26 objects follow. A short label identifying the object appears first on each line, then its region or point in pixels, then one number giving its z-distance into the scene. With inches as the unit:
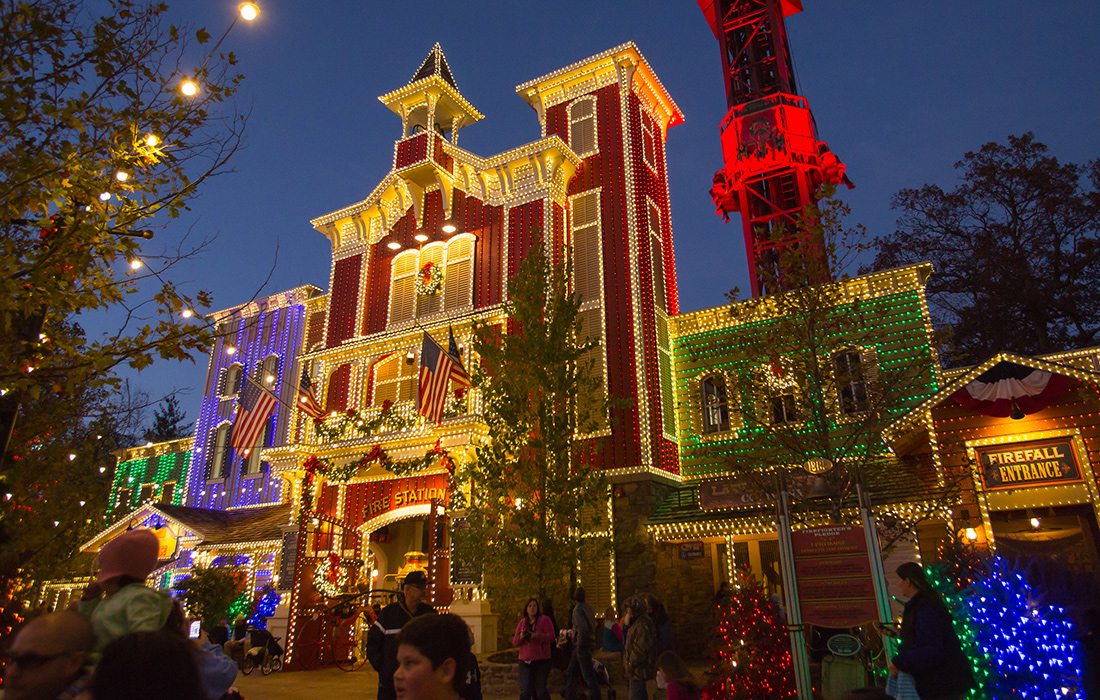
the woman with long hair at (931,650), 183.8
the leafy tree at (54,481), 455.8
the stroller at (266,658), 649.0
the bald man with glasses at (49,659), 99.4
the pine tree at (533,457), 511.5
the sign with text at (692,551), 676.1
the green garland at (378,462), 668.7
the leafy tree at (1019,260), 940.6
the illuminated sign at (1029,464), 537.3
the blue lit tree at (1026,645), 244.2
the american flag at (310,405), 716.0
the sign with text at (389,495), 707.4
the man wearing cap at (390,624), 217.5
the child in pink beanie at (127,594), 121.0
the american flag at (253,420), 637.9
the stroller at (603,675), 444.7
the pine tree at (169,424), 2027.6
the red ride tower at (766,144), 1043.9
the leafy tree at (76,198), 230.5
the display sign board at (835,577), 274.8
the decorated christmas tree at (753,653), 320.2
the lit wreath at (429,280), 818.8
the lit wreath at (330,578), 676.7
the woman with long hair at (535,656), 358.0
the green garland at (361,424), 715.4
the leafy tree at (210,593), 799.1
